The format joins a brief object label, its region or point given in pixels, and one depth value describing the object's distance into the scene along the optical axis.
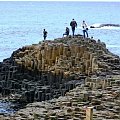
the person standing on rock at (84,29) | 49.00
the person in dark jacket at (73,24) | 49.03
